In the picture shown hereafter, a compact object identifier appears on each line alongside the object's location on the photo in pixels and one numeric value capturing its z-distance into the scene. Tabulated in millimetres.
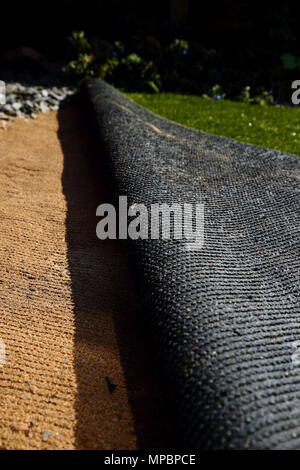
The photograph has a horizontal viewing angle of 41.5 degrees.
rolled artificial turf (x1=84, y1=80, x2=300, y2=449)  351
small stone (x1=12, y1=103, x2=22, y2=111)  1461
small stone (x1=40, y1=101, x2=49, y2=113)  1540
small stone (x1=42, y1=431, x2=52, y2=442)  399
